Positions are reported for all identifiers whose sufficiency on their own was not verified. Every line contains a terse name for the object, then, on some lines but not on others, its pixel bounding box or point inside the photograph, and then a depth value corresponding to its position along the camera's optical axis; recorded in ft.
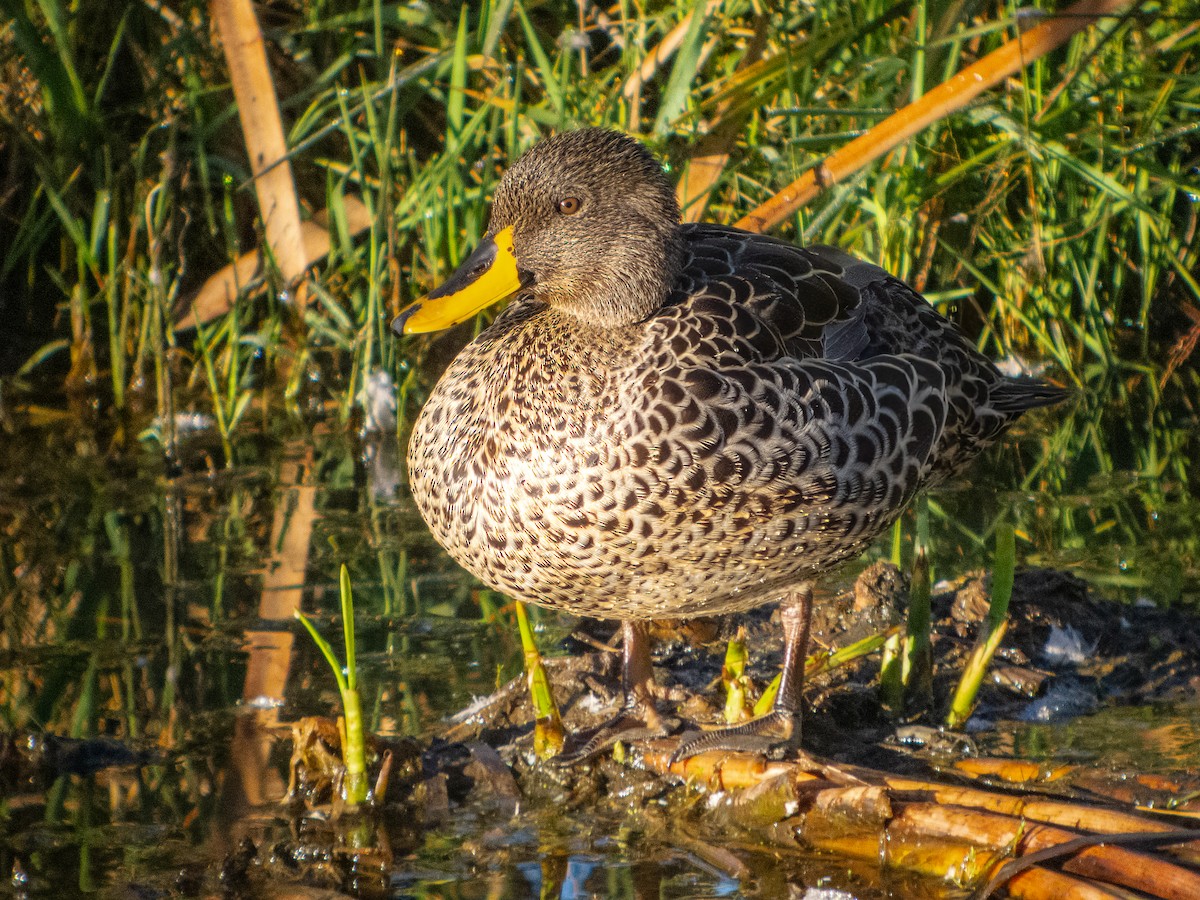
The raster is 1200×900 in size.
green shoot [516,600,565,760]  24.04
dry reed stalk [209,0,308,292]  40.88
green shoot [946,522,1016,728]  23.65
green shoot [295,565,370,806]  21.27
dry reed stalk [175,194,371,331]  42.22
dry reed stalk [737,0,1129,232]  29.84
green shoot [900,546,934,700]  24.89
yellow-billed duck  22.52
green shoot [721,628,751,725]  24.91
